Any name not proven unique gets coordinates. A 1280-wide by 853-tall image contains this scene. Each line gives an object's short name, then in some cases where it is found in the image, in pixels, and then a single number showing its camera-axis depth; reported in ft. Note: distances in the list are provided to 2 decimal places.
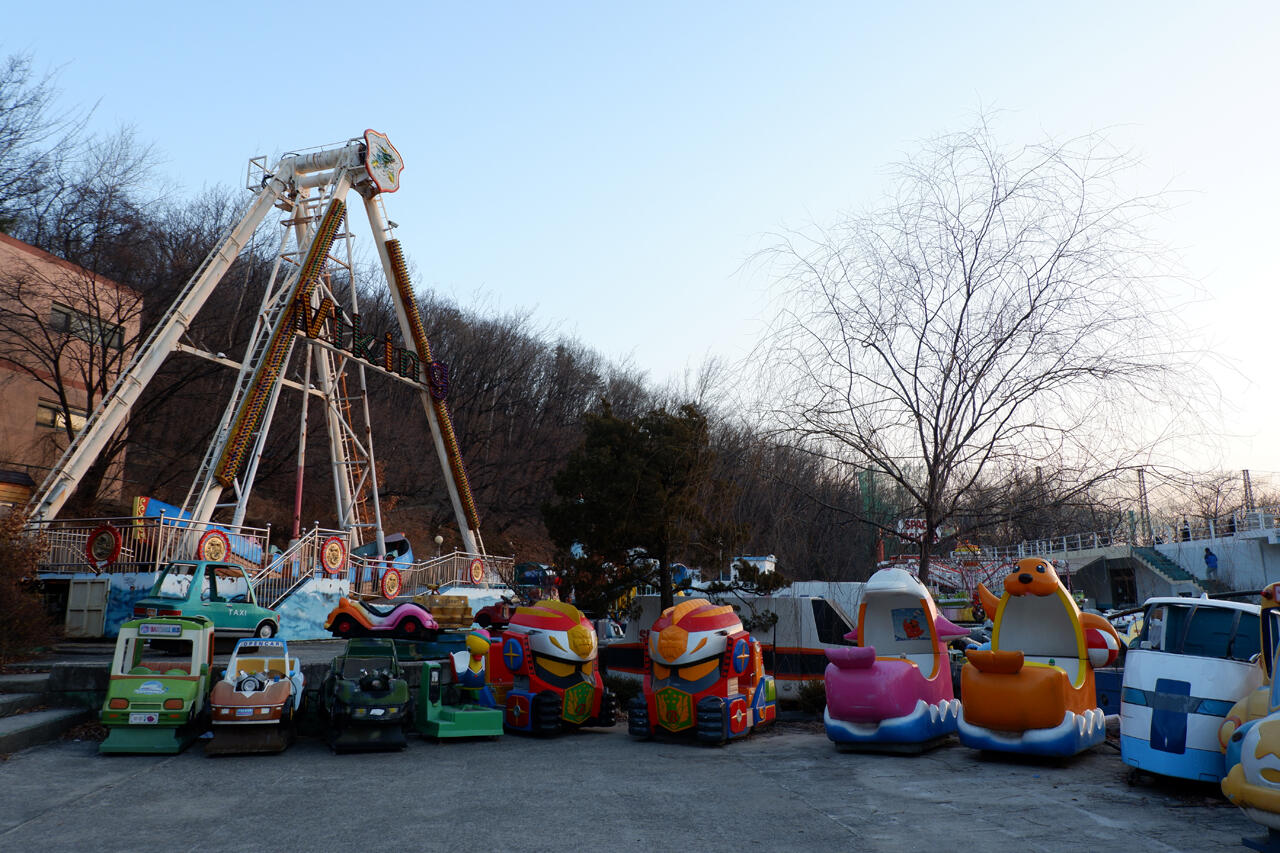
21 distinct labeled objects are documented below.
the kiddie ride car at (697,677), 34.71
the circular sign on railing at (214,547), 58.80
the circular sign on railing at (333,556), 68.18
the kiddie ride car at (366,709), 32.68
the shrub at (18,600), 41.70
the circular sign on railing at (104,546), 57.06
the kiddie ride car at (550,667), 37.42
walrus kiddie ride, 28.66
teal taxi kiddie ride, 49.62
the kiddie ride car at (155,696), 31.32
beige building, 80.84
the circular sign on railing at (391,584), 75.92
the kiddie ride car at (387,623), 46.06
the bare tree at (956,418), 32.65
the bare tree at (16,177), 84.33
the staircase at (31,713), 31.35
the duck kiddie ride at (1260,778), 16.70
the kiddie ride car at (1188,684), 23.62
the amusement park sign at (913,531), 35.55
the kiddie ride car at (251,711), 31.45
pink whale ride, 31.48
